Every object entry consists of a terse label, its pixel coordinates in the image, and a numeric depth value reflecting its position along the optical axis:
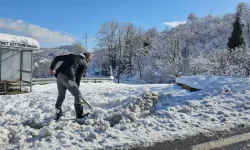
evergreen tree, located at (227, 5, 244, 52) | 50.06
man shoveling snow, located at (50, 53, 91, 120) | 6.24
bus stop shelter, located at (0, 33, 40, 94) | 13.12
